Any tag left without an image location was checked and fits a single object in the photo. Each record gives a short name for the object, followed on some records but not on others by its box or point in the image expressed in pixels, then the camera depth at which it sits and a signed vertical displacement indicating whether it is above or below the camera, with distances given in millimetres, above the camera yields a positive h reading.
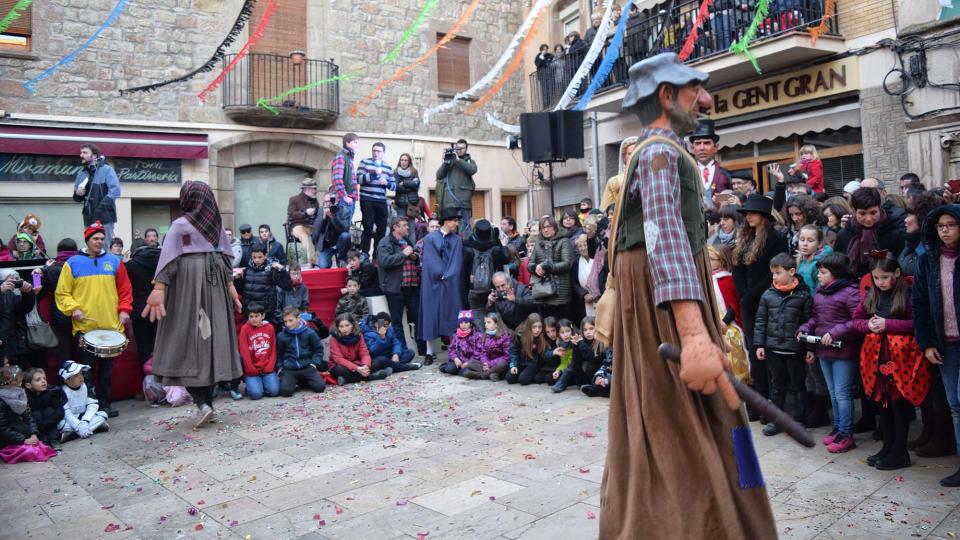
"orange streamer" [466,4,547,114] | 11188 +4122
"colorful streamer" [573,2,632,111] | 9511 +3361
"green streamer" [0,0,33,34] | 8956 +3666
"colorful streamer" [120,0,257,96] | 9062 +3578
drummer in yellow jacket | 7516 +214
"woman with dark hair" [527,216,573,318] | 8820 +431
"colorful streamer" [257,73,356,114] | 16759 +4727
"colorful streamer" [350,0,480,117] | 18562 +5202
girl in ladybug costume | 4887 -449
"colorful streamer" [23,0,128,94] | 14681 +4574
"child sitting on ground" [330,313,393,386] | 8984 -592
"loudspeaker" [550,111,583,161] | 11636 +2631
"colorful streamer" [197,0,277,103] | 10563 +4413
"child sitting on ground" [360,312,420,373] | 9500 -484
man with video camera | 12281 +2097
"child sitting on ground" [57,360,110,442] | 6762 -865
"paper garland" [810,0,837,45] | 11766 +4353
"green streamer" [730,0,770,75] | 10127 +3966
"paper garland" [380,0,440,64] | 10414 +4124
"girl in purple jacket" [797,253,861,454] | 5348 -301
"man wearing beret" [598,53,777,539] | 2525 -238
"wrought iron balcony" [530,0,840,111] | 12422 +4968
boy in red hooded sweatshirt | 8344 -502
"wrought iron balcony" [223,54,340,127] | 17203 +5182
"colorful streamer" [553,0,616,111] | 10414 +3462
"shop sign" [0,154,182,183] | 14891 +3082
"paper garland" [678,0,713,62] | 11083 +4247
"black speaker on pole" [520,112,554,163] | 11711 +2618
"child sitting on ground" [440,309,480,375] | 9172 -527
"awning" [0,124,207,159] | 14780 +3615
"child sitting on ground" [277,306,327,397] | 8578 -524
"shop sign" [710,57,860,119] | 12086 +3606
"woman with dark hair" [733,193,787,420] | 6371 +335
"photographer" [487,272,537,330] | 9211 +39
